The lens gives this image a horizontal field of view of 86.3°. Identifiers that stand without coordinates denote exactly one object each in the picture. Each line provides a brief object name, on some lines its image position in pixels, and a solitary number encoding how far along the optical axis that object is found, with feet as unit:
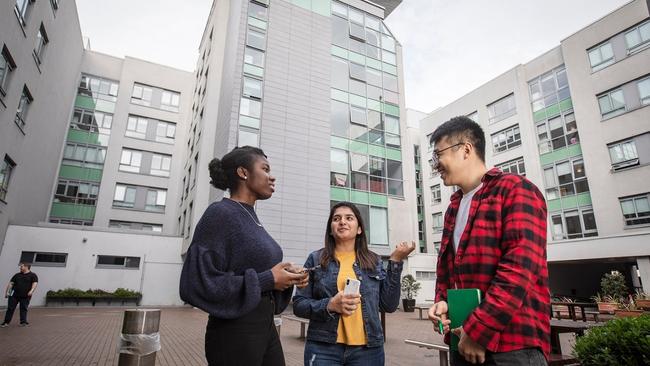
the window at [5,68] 45.42
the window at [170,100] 108.98
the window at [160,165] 103.81
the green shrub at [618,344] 10.11
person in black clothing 36.24
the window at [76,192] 94.32
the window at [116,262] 75.72
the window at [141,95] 106.22
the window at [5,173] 52.70
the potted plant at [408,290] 68.49
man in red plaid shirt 5.52
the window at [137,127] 104.01
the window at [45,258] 68.74
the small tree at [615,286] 58.29
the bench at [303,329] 32.59
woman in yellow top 8.75
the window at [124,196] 98.22
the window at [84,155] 96.99
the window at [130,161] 101.24
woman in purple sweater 6.44
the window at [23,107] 54.37
